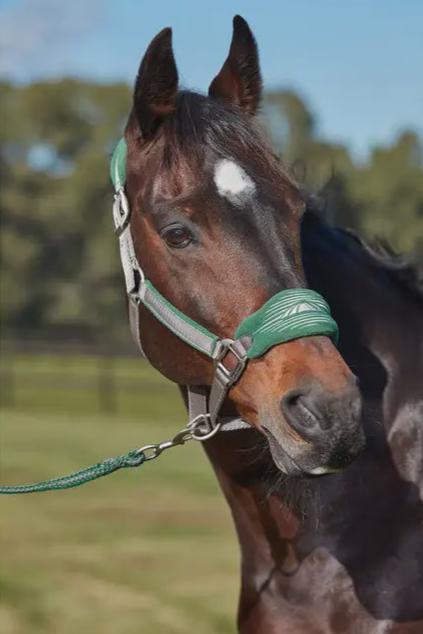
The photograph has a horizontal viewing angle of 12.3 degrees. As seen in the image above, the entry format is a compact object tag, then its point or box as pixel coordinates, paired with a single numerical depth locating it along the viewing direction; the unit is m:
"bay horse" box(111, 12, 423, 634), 5.44
